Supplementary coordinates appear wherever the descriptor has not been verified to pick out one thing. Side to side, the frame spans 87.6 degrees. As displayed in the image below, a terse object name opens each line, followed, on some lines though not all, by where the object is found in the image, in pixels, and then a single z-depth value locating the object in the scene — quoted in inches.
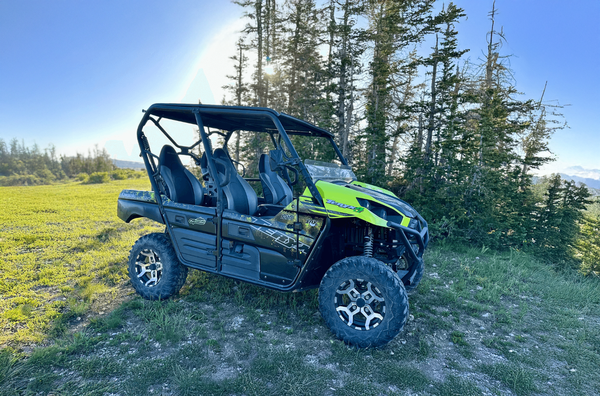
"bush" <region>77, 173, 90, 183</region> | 1175.7
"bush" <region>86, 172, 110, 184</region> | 1160.2
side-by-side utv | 132.7
